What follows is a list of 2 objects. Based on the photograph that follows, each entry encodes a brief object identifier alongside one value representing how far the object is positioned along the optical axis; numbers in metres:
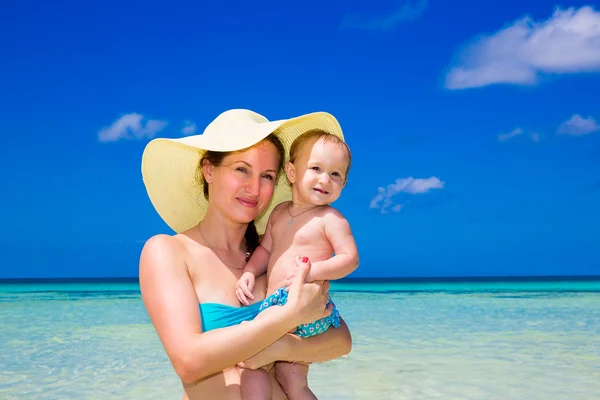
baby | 2.45
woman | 2.09
